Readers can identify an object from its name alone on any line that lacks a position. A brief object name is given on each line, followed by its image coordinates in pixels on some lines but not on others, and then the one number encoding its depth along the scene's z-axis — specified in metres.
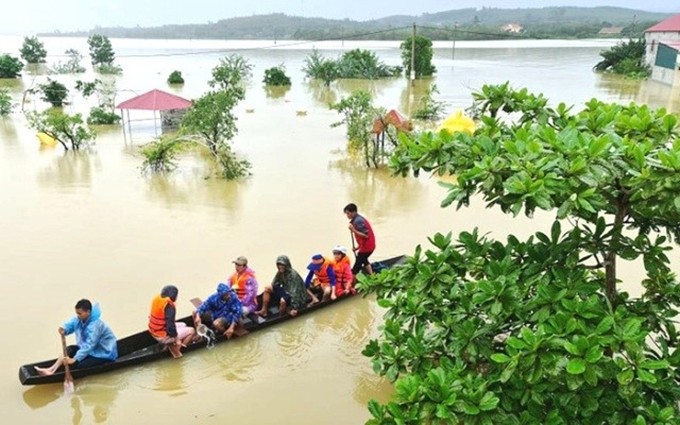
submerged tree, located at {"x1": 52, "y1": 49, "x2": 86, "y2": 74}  37.78
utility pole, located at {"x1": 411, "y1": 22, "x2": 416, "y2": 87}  32.09
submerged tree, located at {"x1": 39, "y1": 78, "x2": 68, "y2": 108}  23.75
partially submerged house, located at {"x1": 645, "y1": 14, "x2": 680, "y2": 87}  30.31
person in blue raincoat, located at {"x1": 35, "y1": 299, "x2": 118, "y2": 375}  5.59
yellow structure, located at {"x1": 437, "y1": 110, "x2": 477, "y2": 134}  12.77
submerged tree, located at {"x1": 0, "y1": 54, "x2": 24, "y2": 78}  33.91
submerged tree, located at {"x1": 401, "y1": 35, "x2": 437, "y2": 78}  34.12
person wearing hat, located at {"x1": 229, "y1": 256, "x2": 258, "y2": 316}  6.84
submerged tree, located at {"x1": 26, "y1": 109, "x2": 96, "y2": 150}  15.23
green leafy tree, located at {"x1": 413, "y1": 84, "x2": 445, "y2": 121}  20.88
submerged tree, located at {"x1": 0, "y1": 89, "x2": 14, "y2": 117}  20.50
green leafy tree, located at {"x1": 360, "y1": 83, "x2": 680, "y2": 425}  2.57
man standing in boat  7.62
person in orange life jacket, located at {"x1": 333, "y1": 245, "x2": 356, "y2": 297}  7.31
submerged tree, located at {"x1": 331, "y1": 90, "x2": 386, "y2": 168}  14.08
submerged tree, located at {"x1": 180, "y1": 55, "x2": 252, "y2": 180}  13.38
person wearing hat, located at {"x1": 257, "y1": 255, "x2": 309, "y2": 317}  6.92
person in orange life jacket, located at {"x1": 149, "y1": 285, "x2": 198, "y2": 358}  5.96
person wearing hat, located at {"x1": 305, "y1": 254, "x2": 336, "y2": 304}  7.27
